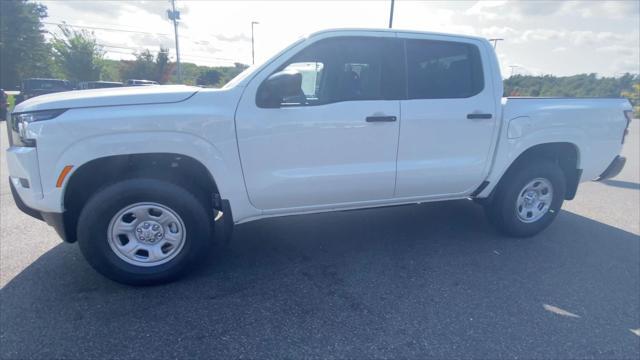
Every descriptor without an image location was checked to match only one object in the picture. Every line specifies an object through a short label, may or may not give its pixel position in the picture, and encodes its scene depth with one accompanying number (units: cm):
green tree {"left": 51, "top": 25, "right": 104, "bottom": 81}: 3212
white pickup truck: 259
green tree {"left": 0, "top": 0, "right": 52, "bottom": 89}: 3206
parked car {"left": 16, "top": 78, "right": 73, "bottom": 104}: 1650
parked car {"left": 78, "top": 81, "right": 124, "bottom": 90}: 1727
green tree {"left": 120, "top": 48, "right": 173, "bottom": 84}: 3606
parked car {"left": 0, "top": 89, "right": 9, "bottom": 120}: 1425
